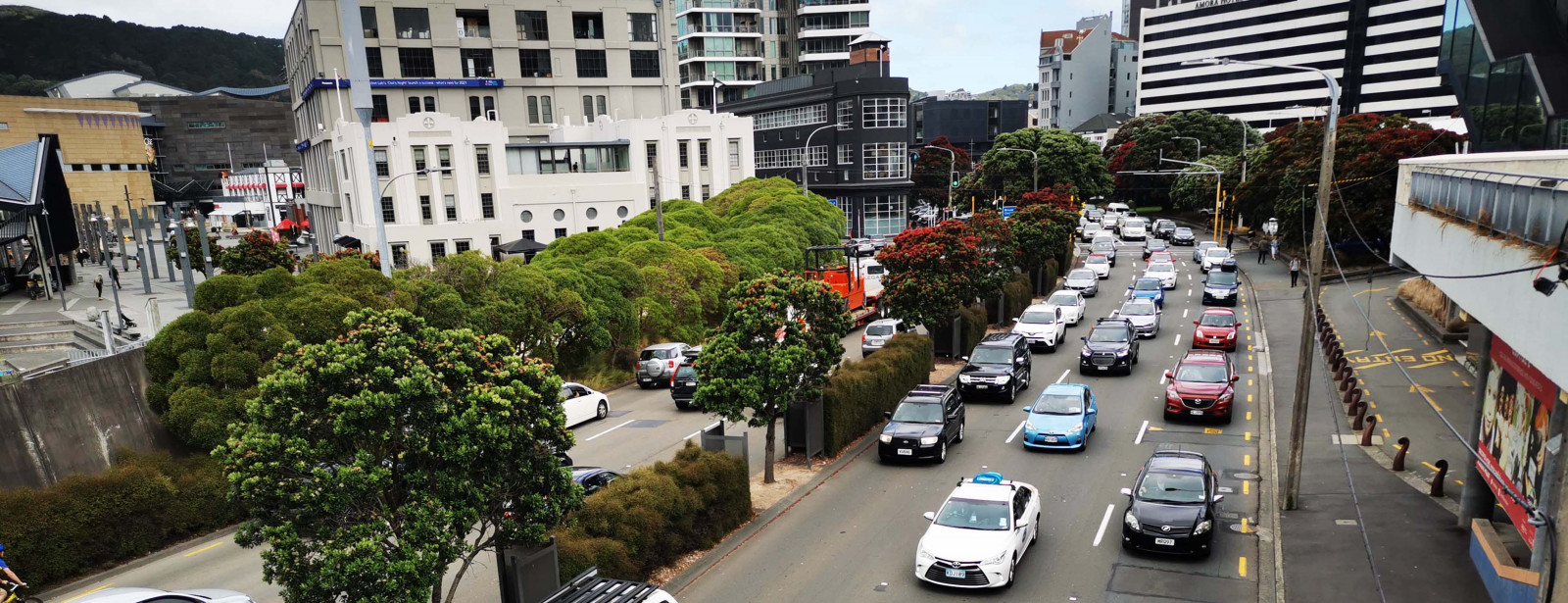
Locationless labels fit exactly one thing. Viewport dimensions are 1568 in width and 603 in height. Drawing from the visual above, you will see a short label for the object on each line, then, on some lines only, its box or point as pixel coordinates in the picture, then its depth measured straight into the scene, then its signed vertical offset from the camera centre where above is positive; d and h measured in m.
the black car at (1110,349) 28.66 -6.33
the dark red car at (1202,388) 22.89 -6.22
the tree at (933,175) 95.62 -1.16
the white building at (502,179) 51.56 +0.20
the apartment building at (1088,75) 147.25 +13.89
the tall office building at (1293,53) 103.44 +12.04
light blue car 21.06 -6.36
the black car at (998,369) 26.08 -6.30
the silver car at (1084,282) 45.12 -6.40
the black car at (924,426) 20.59 -6.27
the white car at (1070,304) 38.06 -6.35
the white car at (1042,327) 33.22 -6.36
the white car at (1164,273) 45.16 -6.11
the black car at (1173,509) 14.59 -6.04
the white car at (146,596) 10.49 -4.81
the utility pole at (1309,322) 15.79 -3.25
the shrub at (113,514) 15.42 -5.93
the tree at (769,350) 18.19 -3.78
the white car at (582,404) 25.69 -6.67
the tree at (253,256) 36.12 -2.55
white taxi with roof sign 13.63 -6.00
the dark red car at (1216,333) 30.88 -6.38
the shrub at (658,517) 13.30 -5.59
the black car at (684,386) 27.06 -6.52
